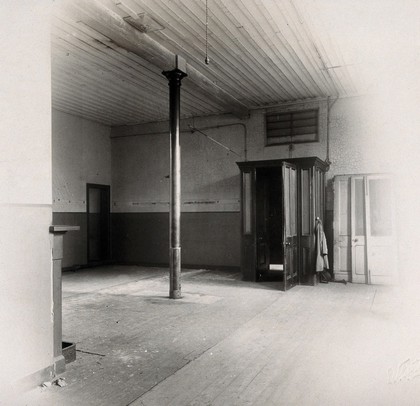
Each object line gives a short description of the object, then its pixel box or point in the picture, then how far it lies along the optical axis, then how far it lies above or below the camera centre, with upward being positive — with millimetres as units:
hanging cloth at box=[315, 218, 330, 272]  7738 -701
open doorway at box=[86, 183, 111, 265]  11141 -290
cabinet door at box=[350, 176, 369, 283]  7973 -490
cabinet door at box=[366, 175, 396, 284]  7715 -352
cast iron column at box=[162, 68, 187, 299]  6543 +348
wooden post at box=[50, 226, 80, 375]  3523 -708
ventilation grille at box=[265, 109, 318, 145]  9102 +1931
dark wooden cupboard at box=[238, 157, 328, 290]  7562 -74
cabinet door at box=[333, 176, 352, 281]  8164 -381
